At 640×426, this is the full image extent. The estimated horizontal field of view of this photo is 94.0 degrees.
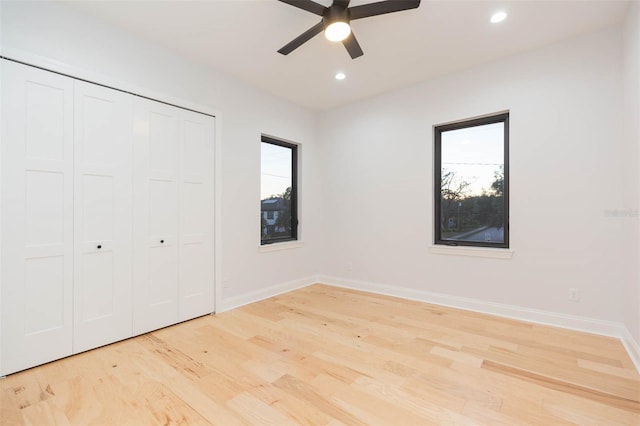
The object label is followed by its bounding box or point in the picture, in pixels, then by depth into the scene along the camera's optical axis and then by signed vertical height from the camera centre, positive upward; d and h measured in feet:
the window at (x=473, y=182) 11.18 +1.24
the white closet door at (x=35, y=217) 6.98 -0.11
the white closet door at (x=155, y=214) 9.20 -0.04
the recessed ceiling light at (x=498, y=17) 8.23 +5.53
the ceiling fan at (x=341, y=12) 6.90 +4.82
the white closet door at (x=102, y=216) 8.05 -0.09
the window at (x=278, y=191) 13.91 +1.08
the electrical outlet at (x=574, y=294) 9.42 -2.56
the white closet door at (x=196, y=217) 10.33 -0.14
